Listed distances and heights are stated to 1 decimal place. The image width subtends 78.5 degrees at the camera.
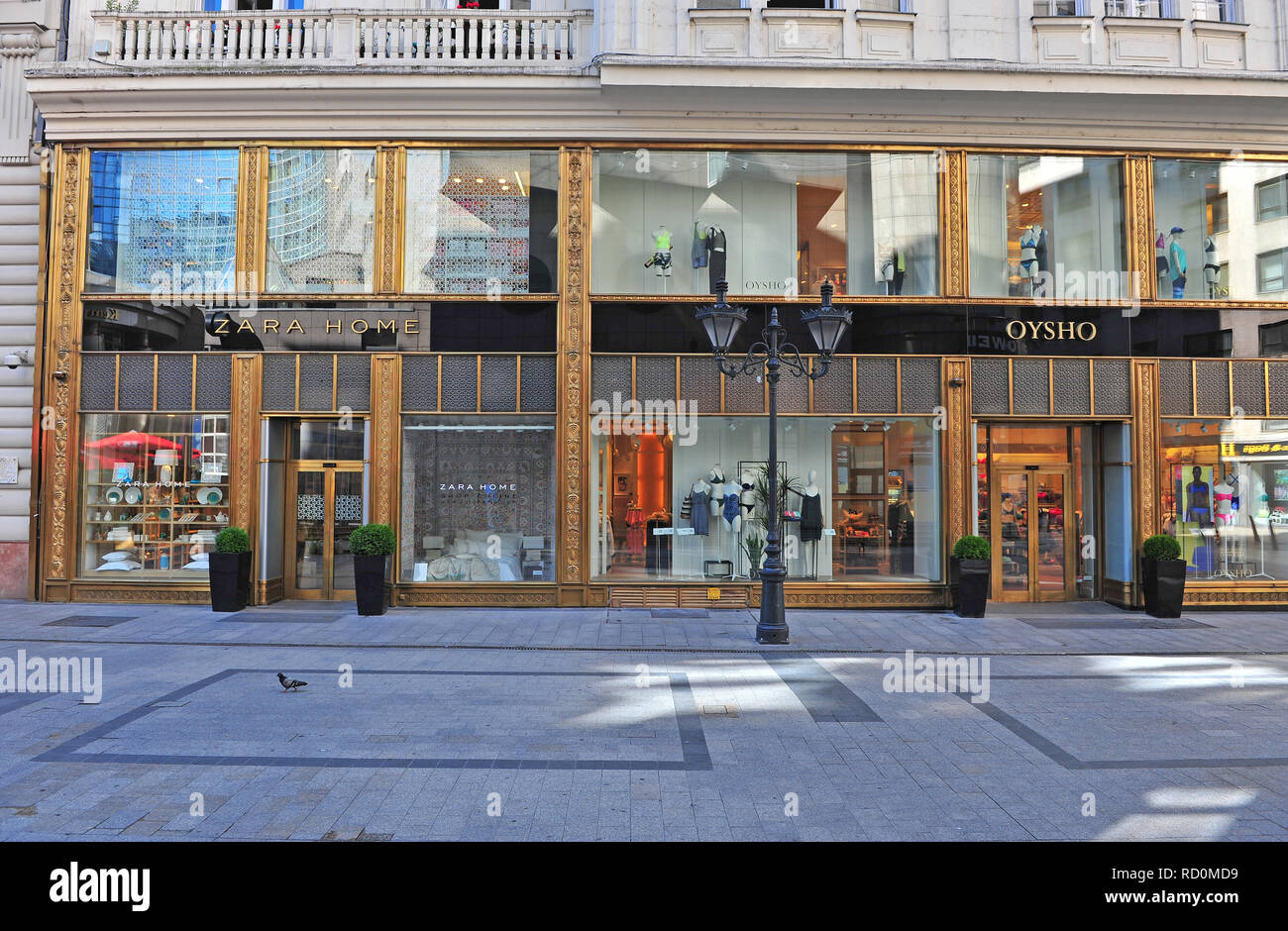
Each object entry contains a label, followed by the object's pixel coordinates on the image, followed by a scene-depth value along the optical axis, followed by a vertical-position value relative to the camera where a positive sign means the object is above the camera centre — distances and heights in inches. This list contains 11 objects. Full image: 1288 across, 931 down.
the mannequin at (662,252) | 577.3 +178.2
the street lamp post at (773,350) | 434.0 +81.5
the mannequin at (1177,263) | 575.8 +168.1
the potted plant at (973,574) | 523.8 -54.4
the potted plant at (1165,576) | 526.0 -56.5
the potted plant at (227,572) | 523.2 -51.7
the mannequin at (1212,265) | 580.4 +167.0
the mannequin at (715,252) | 580.1 +178.2
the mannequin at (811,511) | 565.0 -13.0
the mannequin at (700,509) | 566.9 -11.3
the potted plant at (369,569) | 515.8 -49.3
